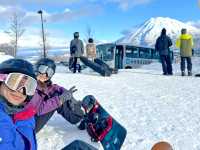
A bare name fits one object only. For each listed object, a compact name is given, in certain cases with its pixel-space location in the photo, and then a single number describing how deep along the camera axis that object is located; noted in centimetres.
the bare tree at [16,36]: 2116
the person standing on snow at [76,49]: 670
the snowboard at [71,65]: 693
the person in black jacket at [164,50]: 630
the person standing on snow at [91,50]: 849
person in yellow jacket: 633
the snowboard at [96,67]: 586
